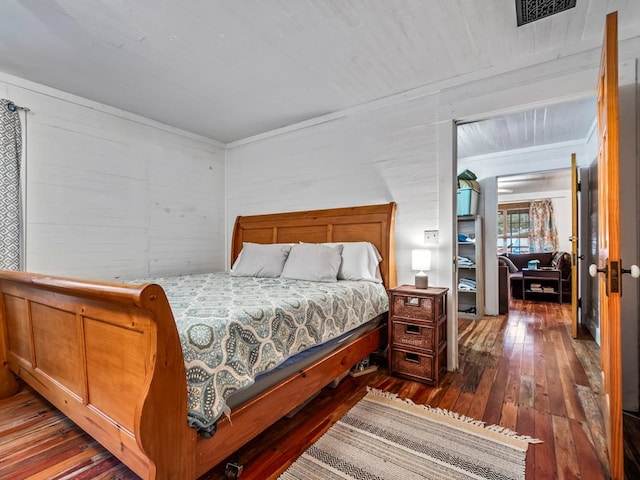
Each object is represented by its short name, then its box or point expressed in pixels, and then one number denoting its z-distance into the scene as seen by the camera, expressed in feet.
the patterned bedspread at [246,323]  4.07
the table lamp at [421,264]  8.57
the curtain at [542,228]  26.73
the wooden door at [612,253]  4.52
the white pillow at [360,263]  9.45
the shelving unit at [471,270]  14.79
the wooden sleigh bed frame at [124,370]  3.57
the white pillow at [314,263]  9.21
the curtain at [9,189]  8.21
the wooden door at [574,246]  11.62
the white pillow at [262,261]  10.27
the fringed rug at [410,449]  4.83
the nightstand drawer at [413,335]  7.87
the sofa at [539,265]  18.81
